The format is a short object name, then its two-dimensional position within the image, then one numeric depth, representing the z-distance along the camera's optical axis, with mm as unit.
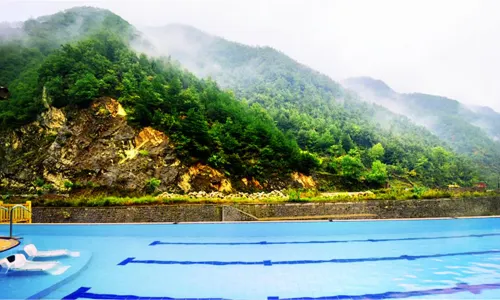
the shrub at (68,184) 17391
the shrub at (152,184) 17969
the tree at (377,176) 27719
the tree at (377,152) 37331
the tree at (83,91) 20297
